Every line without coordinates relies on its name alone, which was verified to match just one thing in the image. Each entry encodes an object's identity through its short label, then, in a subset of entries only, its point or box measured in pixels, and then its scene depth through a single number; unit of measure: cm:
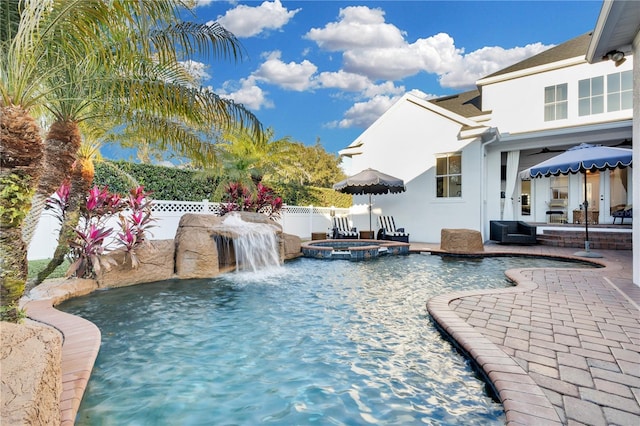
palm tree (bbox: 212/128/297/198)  1442
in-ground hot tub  1098
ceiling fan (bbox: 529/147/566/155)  1548
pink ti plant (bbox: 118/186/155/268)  705
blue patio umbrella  884
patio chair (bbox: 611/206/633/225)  1333
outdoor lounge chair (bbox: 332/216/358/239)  1444
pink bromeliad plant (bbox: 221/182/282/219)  1221
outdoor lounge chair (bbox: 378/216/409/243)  1376
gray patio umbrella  1339
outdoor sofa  1281
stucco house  1387
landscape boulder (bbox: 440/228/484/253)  1129
